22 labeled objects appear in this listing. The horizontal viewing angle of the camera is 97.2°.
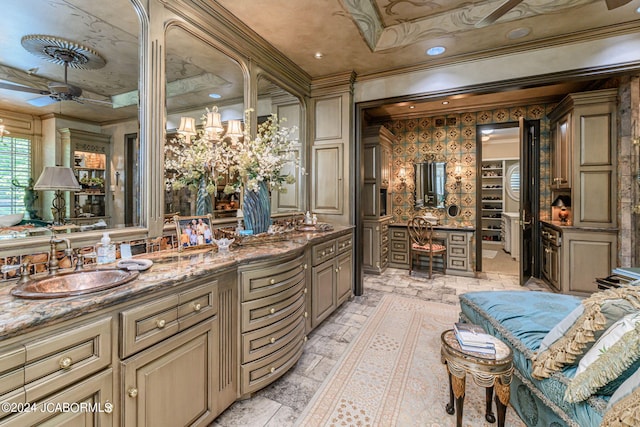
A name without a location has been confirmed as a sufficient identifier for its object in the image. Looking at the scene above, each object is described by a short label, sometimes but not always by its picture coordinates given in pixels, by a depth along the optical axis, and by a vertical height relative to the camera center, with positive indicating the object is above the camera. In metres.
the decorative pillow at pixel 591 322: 1.20 -0.49
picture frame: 2.09 -0.15
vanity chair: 4.89 -0.60
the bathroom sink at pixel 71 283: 1.11 -0.32
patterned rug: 1.77 -1.29
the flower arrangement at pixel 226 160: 2.21 +0.43
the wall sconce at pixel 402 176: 5.93 +0.73
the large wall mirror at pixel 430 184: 5.61 +0.53
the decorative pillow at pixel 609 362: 1.06 -0.61
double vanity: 0.95 -0.59
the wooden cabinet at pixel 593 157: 3.66 +0.69
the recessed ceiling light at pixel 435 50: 3.17 +1.83
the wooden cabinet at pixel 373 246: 5.17 -0.66
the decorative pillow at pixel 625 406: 0.92 -0.68
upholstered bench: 1.21 -0.79
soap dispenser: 1.63 -0.22
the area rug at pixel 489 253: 6.85 -1.10
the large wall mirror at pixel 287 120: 3.19 +1.16
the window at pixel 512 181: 7.85 +0.80
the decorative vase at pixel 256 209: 2.58 +0.02
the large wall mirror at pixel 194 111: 2.14 +0.83
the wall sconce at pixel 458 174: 5.49 +0.70
